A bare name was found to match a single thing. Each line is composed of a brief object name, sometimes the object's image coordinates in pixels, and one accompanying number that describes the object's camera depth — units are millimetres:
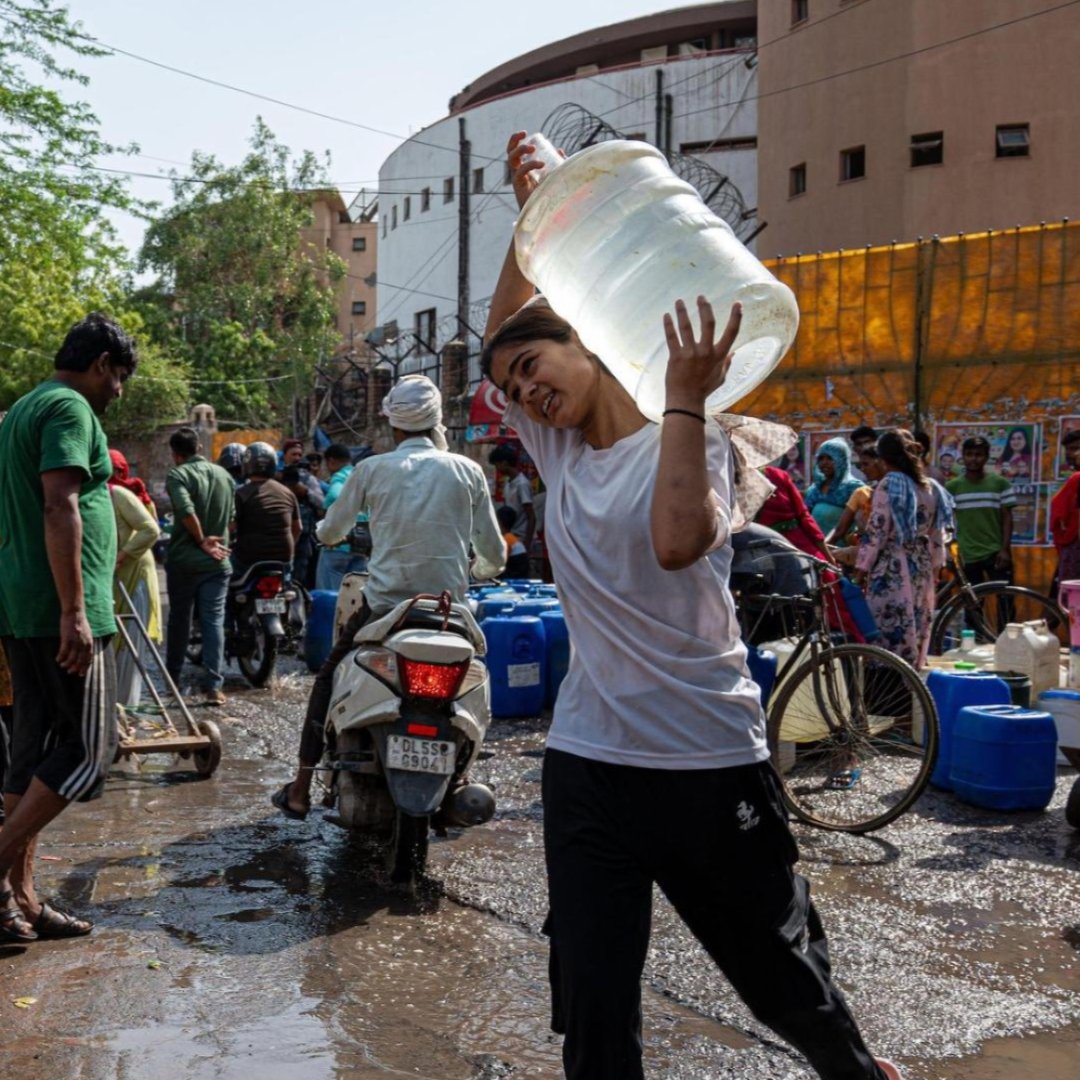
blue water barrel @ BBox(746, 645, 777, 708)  7043
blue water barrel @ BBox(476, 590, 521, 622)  9398
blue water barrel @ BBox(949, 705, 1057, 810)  6422
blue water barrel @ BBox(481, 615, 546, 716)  8922
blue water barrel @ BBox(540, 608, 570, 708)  9109
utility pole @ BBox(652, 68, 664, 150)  34500
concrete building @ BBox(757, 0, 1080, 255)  23094
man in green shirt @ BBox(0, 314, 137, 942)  4250
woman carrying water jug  2445
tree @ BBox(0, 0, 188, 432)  20844
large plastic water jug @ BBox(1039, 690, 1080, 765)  6582
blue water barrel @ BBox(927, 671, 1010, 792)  6914
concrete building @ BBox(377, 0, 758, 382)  33969
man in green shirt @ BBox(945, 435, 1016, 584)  11836
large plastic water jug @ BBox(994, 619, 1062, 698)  8062
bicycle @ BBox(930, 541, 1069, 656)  10367
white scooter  4887
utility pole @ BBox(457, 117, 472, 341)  37062
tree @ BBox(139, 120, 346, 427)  49562
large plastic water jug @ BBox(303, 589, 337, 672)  10594
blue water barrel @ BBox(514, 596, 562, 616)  9375
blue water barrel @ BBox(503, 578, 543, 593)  10402
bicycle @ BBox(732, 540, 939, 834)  6254
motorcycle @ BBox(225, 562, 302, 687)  10273
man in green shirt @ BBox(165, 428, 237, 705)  9367
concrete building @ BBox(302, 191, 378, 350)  72000
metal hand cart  6805
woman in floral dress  8203
